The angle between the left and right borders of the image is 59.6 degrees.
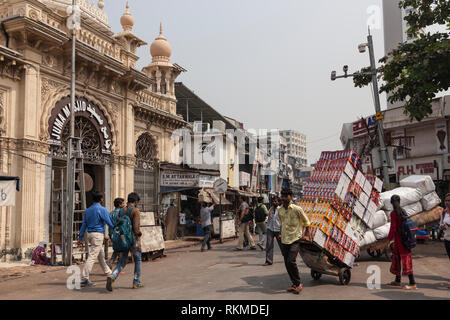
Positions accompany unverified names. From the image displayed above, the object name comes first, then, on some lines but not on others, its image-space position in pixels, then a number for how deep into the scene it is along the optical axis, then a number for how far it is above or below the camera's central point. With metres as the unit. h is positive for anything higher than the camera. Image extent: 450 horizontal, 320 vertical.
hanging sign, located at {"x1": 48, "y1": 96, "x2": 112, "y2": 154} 13.09 +3.06
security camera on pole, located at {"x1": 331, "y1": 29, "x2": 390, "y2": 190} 13.89 +3.69
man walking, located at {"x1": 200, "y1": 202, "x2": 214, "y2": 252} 13.93 -0.75
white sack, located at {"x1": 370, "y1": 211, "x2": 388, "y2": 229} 9.49 -0.56
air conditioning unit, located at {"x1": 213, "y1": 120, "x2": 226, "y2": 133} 31.23 +5.98
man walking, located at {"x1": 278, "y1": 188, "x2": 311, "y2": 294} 6.47 -0.57
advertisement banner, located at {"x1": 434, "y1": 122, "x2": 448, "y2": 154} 21.39 +3.14
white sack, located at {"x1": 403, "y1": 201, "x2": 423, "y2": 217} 11.08 -0.37
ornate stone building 11.73 +3.31
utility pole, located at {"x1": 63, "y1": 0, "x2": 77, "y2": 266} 10.59 -0.12
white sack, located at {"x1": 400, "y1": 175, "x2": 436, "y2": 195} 11.49 +0.34
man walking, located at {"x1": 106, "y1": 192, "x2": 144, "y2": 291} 7.09 -0.88
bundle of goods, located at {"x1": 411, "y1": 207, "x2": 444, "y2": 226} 11.27 -0.62
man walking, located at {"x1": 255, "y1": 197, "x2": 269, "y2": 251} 13.05 -0.55
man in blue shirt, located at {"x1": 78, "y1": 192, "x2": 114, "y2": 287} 7.57 -0.52
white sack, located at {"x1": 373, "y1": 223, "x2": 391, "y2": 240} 9.45 -0.86
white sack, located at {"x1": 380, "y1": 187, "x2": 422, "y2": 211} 10.88 +0.03
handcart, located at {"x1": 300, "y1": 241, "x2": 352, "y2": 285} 7.00 -1.16
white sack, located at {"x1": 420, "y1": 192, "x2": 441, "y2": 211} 11.46 -0.18
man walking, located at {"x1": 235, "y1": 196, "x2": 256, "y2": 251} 13.33 -0.99
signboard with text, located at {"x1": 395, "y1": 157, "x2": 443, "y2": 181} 21.77 +1.67
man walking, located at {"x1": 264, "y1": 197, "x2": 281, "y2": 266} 9.84 -0.86
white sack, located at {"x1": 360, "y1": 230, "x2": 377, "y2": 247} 9.06 -0.98
